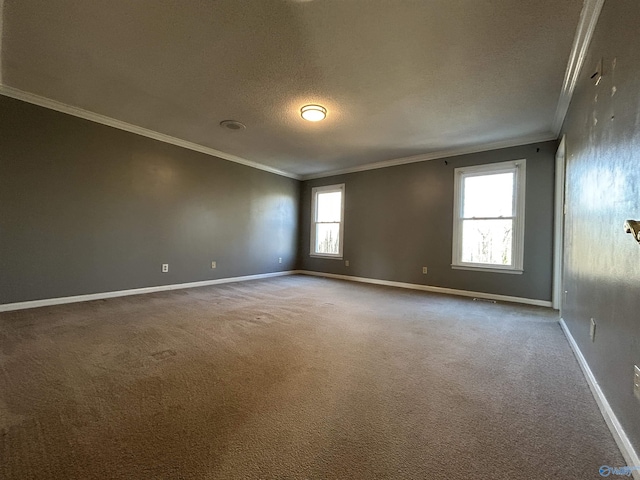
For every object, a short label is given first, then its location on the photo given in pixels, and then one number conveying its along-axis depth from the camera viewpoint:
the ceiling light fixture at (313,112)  3.19
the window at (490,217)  4.09
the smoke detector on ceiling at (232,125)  3.71
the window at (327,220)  6.23
